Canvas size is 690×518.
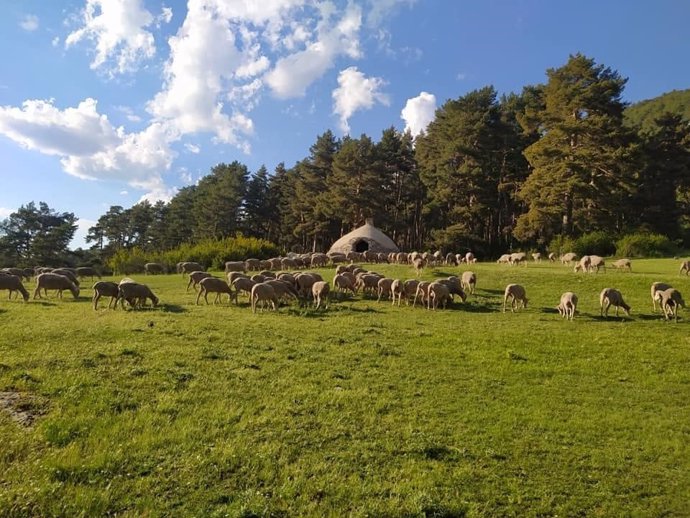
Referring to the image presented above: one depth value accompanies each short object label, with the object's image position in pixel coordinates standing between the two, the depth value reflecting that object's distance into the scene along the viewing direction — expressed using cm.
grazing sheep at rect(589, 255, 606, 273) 2831
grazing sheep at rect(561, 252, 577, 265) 3534
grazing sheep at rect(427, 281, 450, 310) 2128
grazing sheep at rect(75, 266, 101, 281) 3696
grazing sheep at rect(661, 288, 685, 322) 1789
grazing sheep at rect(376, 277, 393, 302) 2369
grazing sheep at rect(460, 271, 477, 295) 2480
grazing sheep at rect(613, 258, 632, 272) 2890
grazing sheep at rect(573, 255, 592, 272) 2891
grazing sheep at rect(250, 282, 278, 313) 1994
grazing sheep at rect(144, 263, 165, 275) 4306
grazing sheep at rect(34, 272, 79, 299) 2247
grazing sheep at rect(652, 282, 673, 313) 1931
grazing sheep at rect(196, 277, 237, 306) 2186
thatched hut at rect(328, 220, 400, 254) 5198
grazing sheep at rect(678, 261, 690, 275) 2573
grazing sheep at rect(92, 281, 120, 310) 1991
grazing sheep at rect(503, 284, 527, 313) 2067
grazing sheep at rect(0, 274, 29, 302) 2172
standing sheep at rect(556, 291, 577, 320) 1828
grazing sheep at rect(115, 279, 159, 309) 1984
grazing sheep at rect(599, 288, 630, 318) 1858
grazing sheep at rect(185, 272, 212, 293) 2542
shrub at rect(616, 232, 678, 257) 3950
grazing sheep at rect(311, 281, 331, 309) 2178
